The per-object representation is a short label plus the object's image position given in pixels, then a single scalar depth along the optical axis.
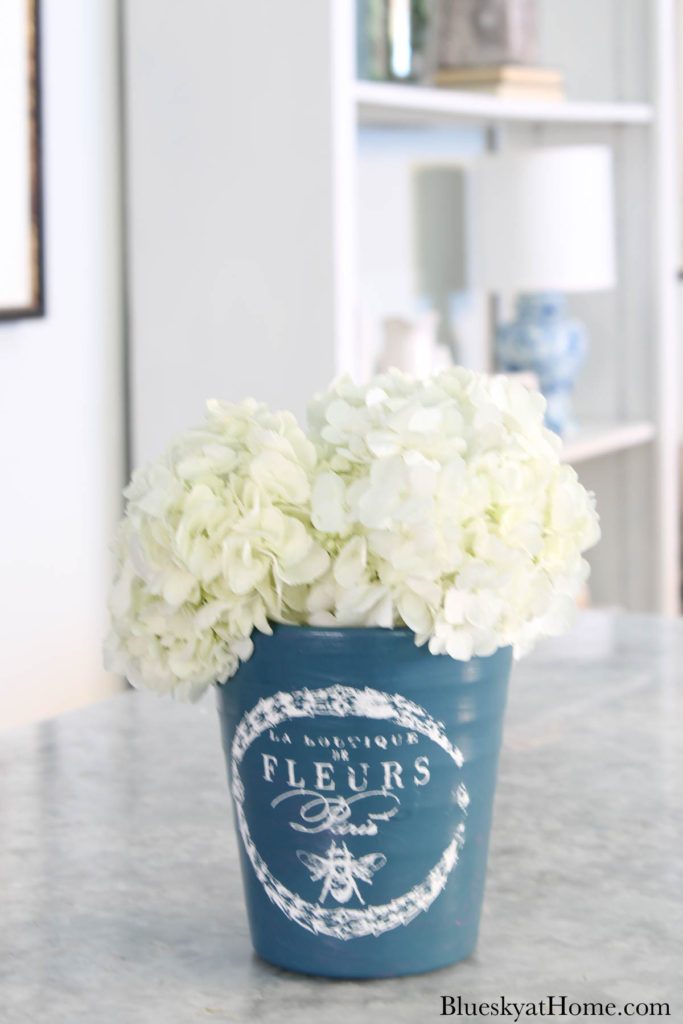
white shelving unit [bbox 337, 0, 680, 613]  3.02
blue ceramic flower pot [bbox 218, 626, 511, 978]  1.04
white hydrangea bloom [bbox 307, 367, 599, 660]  1.01
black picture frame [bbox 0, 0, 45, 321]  2.04
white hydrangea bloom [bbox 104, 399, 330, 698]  1.02
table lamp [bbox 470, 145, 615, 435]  2.80
